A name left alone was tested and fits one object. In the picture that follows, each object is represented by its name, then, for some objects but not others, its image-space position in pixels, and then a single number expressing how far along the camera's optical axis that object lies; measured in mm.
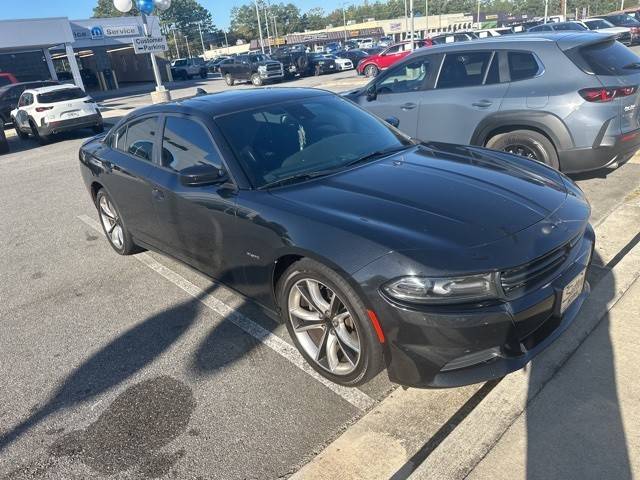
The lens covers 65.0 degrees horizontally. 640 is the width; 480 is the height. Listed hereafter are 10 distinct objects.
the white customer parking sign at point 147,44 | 18469
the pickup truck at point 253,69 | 27781
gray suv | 5125
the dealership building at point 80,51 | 26984
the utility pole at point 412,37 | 26177
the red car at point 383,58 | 25766
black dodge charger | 2363
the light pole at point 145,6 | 17661
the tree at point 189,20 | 117625
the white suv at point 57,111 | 14078
